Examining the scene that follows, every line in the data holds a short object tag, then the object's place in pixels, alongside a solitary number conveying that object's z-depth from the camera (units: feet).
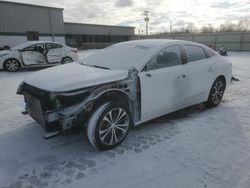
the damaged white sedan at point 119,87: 8.83
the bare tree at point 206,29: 158.85
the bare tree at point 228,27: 150.84
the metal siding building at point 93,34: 106.93
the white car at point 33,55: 30.86
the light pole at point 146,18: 173.20
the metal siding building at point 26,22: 69.16
